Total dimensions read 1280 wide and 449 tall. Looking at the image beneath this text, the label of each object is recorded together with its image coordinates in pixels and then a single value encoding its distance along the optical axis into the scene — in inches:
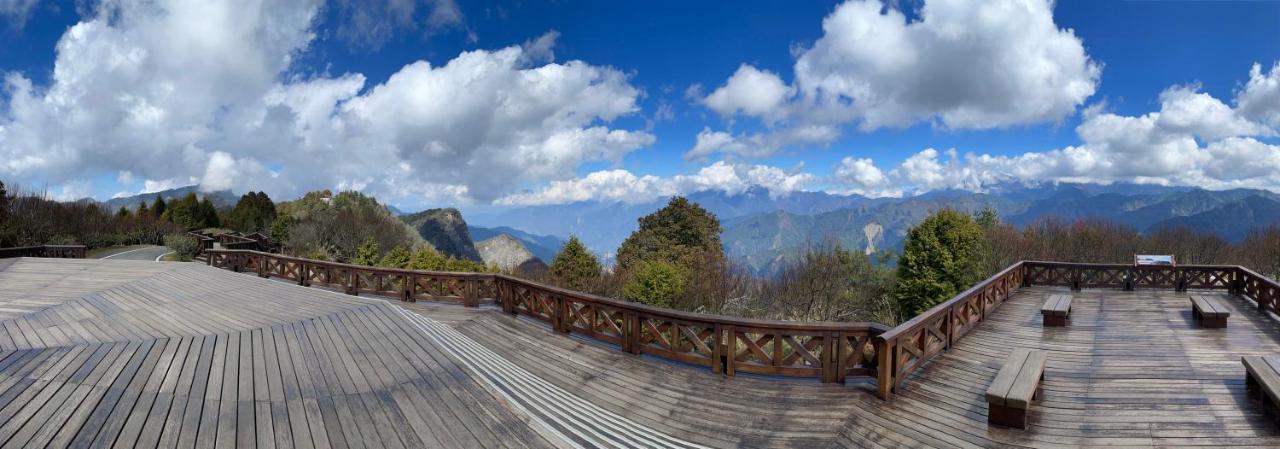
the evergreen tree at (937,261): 783.1
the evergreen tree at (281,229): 1403.8
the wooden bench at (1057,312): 370.6
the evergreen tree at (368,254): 874.1
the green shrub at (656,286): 712.4
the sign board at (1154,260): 538.0
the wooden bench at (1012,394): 191.2
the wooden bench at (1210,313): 358.9
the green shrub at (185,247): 919.0
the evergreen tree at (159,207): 1622.8
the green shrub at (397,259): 803.4
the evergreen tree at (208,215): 1654.8
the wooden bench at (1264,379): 196.5
